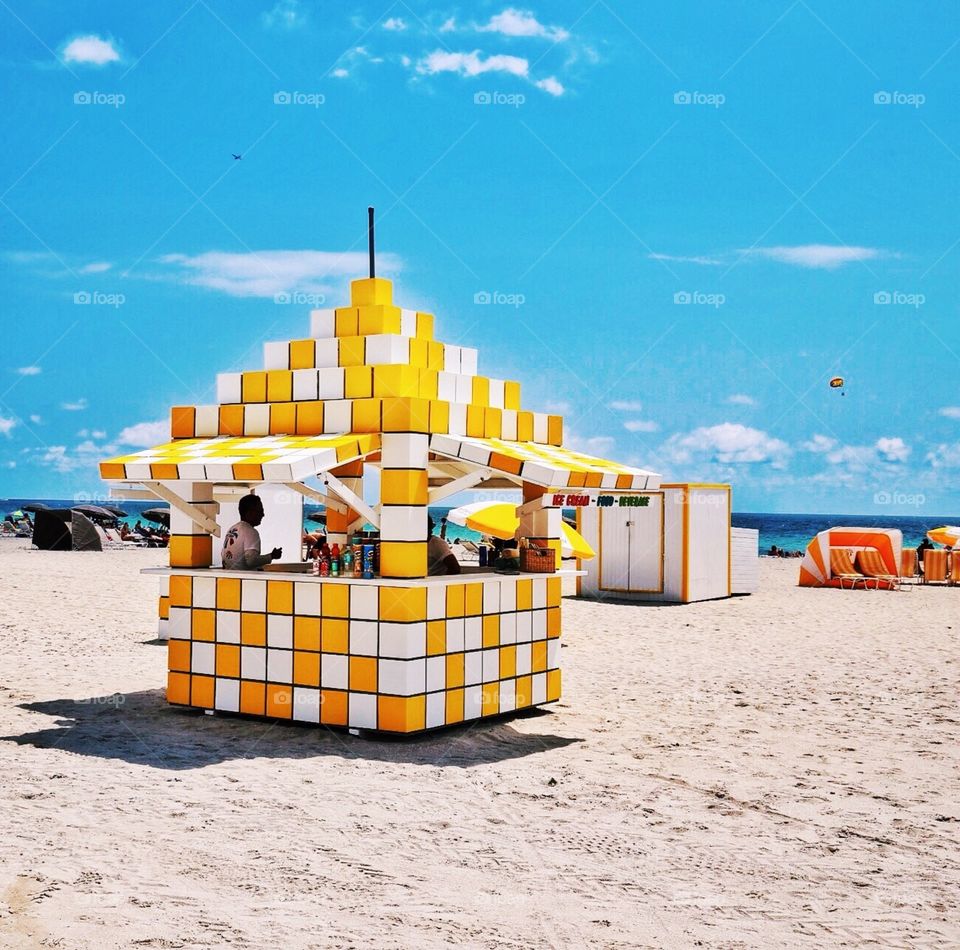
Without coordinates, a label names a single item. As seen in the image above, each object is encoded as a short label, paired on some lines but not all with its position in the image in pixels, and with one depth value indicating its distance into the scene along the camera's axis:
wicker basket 9.53
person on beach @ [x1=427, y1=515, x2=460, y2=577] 9.08
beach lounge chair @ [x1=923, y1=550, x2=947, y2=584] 27.08
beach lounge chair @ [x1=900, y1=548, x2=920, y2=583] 28.72
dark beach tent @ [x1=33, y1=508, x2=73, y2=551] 35.84
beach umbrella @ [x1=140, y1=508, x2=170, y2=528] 43.94
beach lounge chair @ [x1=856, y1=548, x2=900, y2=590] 25.52
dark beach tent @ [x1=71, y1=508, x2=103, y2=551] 35.91
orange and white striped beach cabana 25.45
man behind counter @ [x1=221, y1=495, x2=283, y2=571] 9.17
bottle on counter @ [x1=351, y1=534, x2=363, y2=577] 8.38
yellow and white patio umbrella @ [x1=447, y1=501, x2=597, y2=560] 15.19
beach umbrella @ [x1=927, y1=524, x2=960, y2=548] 30.03
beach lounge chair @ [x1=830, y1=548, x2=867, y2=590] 25.42
